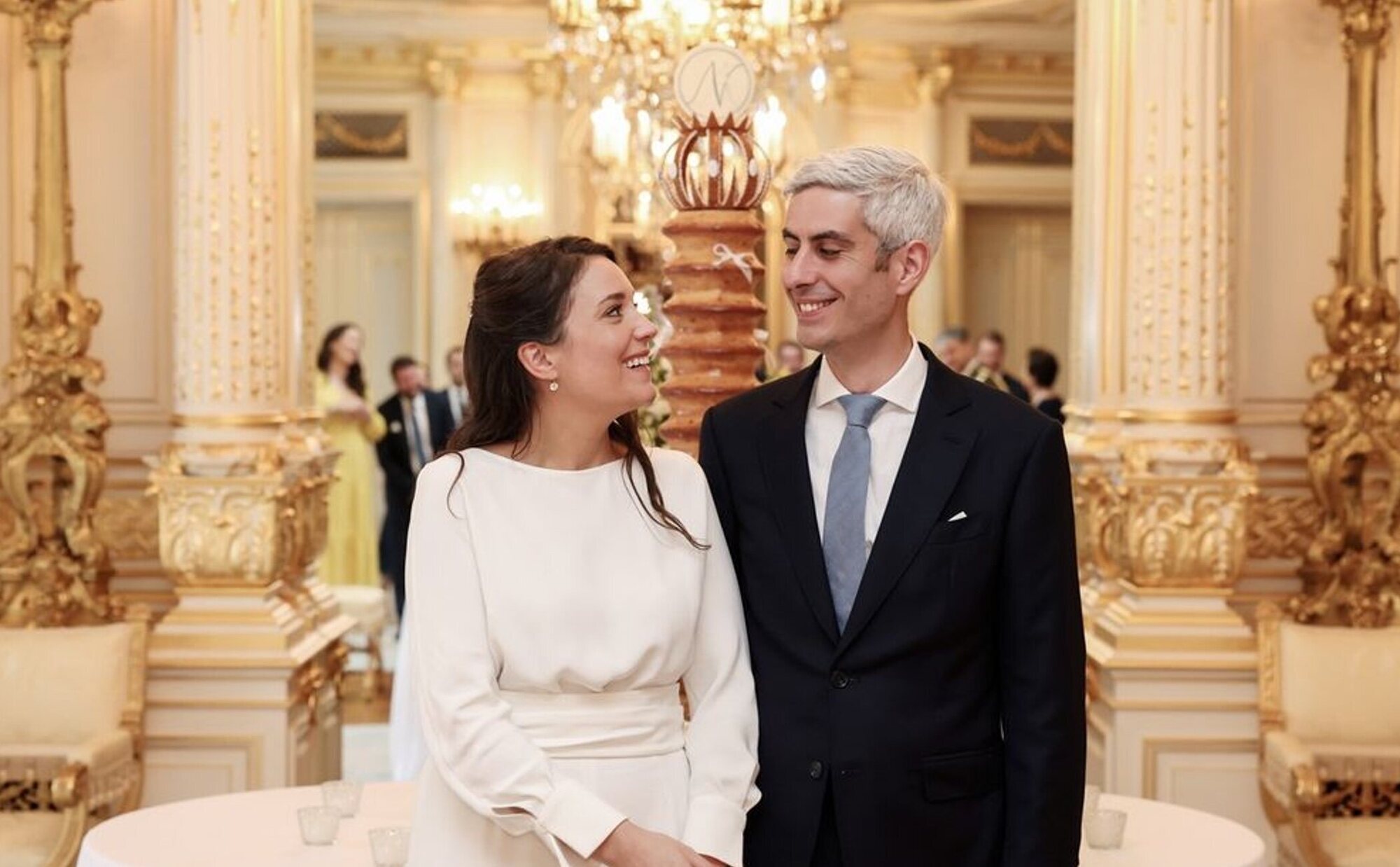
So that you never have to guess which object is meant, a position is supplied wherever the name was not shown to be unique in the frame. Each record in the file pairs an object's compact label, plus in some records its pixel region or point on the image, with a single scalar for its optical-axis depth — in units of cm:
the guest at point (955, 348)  860
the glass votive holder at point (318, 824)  345
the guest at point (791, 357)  1057
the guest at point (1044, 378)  874
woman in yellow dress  959
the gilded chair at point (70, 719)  478
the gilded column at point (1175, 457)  554
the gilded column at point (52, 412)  543
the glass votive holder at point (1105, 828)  345
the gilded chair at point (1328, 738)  479
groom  241
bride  237
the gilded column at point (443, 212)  1211
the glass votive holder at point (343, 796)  357
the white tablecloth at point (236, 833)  339
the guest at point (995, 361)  923
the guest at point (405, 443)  976
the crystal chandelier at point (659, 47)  770
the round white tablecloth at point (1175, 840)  342
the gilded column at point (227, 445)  550
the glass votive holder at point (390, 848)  319
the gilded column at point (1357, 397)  559
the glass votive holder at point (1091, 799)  348
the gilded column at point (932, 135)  1220
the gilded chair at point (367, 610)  840
